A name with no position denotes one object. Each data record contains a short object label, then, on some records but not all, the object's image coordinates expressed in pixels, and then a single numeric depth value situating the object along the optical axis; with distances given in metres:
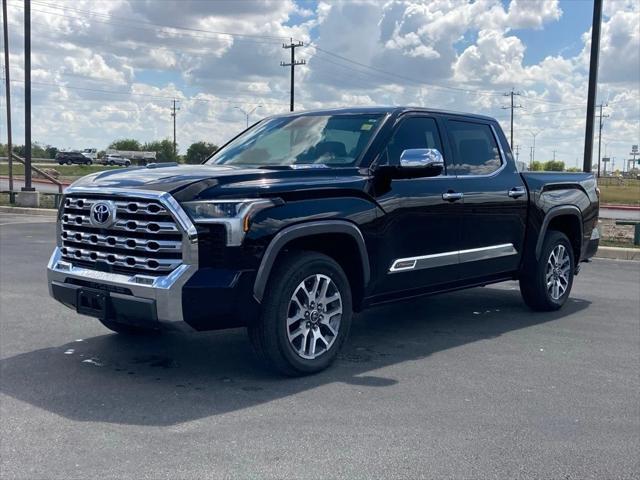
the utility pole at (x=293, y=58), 51.09
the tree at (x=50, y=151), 129.50
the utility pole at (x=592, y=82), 15.22
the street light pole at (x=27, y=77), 23.52
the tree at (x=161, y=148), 98.12
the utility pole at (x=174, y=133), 97.12
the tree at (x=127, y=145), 124.01
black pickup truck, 4.57
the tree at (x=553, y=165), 110.62
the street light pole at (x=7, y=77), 26.03
